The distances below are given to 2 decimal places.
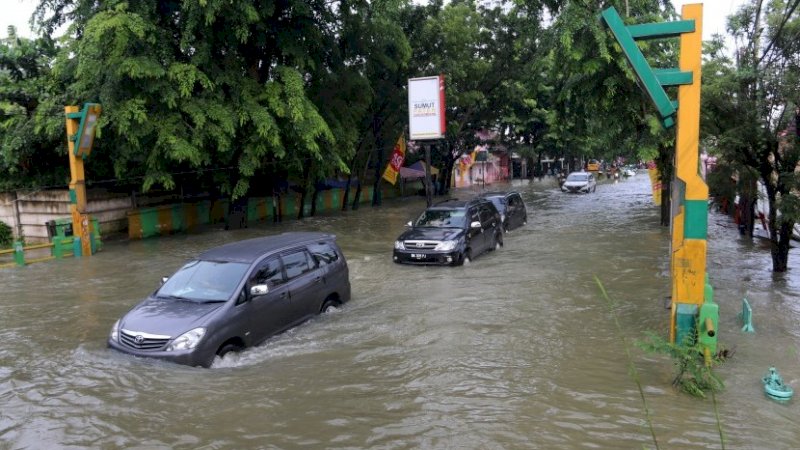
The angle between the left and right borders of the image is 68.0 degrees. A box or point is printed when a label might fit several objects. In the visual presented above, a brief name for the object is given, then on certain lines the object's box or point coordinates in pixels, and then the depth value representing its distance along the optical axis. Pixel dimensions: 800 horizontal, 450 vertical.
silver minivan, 7.05
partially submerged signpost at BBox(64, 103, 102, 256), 15.95
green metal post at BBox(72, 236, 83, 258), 16.58
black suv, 13.84
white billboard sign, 20.91
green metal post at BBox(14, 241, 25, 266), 14.90
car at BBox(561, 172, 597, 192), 40.31
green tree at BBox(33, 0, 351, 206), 15.98
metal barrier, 15.82
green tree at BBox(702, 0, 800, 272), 10.99
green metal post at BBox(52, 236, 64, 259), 16.23
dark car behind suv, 20.81
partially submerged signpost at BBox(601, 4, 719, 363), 6.95
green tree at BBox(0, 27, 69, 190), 18.30
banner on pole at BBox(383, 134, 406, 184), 31.16
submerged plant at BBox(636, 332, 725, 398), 6.12
